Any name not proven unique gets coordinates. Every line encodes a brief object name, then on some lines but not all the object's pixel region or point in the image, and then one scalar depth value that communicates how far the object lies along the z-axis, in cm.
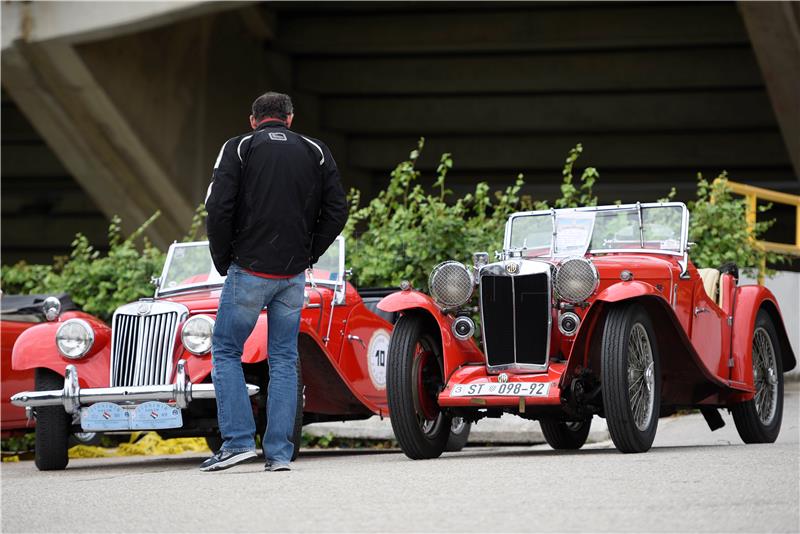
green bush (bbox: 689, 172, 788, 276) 2248
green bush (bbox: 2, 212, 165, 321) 2406
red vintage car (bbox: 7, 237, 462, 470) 1502
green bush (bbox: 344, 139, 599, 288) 2248
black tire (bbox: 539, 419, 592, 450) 1694
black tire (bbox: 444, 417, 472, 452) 1711
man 1267
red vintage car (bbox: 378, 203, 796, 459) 1387
